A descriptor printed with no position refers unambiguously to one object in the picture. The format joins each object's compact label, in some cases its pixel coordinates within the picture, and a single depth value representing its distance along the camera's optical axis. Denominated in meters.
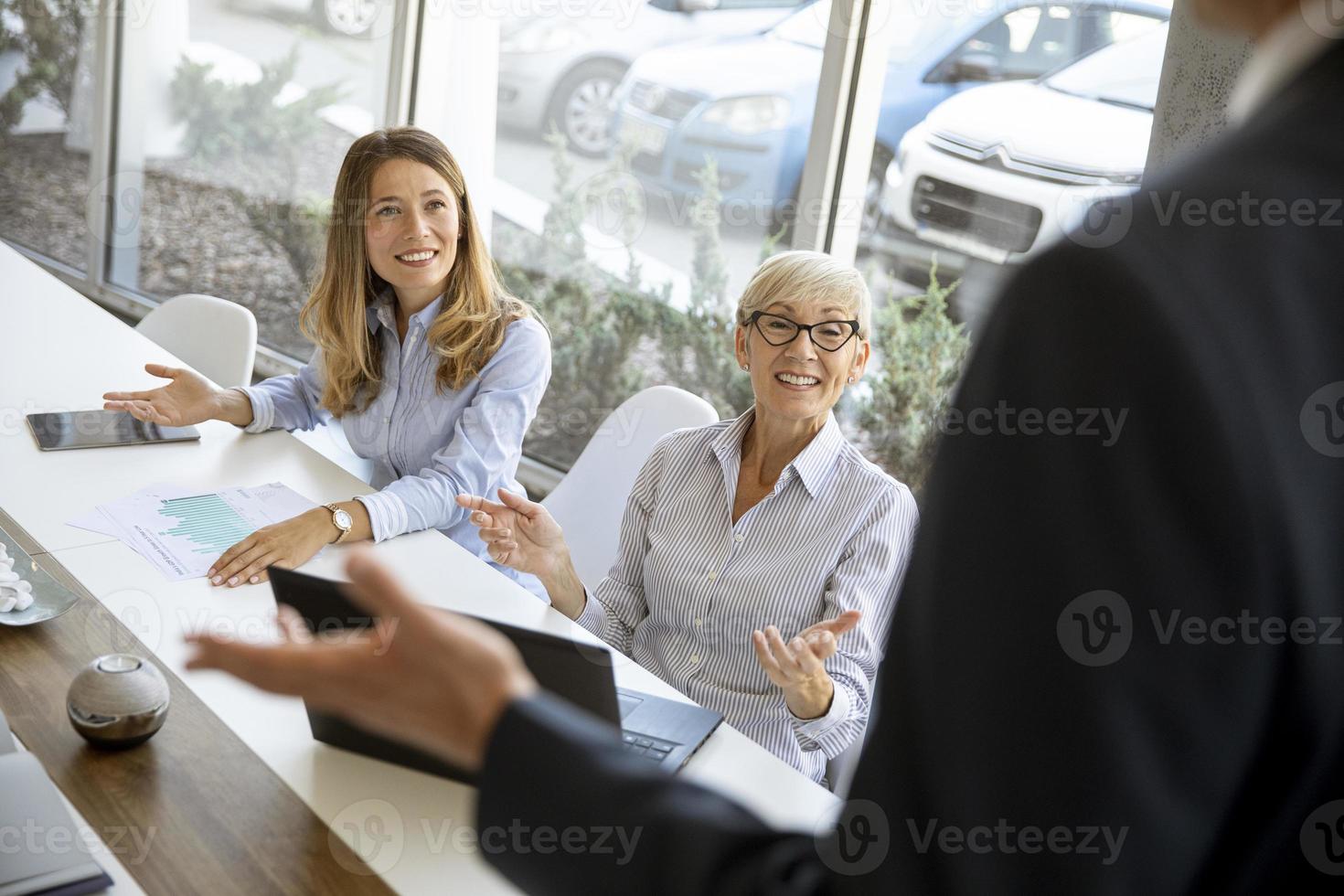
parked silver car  3.85
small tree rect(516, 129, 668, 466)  4.16
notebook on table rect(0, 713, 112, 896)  1.17
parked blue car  3.12
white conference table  1.42
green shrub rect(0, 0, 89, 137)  5.88
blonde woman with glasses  2.02
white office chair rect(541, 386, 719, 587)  2.80
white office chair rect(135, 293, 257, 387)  3.39
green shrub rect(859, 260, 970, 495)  3.38
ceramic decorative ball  1.42
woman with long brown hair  2.63
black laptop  1.33
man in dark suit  0.43
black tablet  2.51
